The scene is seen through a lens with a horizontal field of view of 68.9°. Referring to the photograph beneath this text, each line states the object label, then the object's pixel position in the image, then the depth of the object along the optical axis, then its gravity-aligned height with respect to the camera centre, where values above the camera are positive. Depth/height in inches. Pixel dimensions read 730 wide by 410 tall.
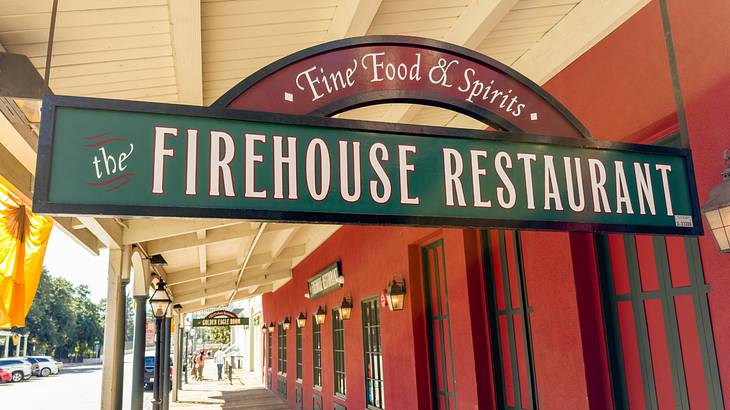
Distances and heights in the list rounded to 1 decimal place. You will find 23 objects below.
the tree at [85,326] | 2151.8 +9.2
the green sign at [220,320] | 823.7 +2.8
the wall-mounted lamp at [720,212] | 83.6 +13.1
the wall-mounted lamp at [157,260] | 334.4 +40.6
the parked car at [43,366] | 1306.6 -86.3
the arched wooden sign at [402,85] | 62.3 +28.0
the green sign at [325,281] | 342.2 +24.3
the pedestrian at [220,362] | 984.4 -75.0
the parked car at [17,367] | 1158.3 -75.7
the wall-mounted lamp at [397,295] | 229.0 +7.5
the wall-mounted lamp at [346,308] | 311.0 +4.1
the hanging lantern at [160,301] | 350.0 +15.4
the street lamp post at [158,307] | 350.9 +11.7
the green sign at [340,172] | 50.6 +15.3
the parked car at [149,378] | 738.8 -71.6
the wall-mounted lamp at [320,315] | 375.9 +1.1
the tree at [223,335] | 1958.7 -48.0
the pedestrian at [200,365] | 1006.4 -78.2
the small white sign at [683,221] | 70.8 +10.0
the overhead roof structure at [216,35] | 112.3 +65.9
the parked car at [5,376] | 1138.7 -90.5
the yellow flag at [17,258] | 139.6 +20.1
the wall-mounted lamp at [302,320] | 452.2 -2.0
